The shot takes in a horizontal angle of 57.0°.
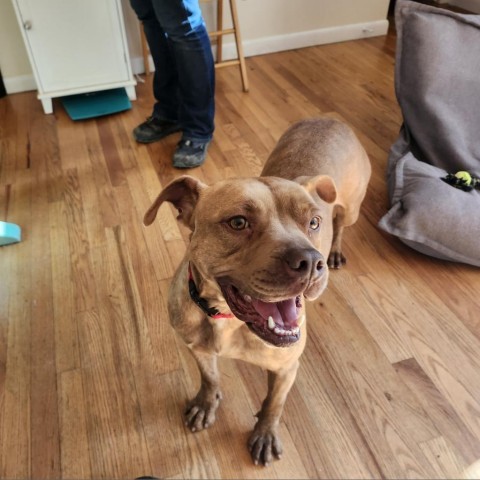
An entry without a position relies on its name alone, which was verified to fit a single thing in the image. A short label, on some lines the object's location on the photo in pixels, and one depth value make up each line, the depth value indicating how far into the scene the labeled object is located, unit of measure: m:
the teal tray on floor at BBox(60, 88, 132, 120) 3.33
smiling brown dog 1.04
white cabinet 2.96
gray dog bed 2.46
